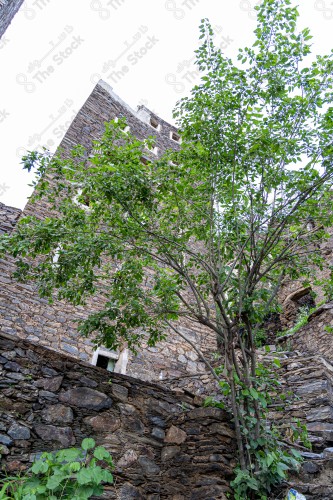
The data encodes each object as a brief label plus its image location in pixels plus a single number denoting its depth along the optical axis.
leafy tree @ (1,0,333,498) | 4.05
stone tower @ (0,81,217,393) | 5.91
